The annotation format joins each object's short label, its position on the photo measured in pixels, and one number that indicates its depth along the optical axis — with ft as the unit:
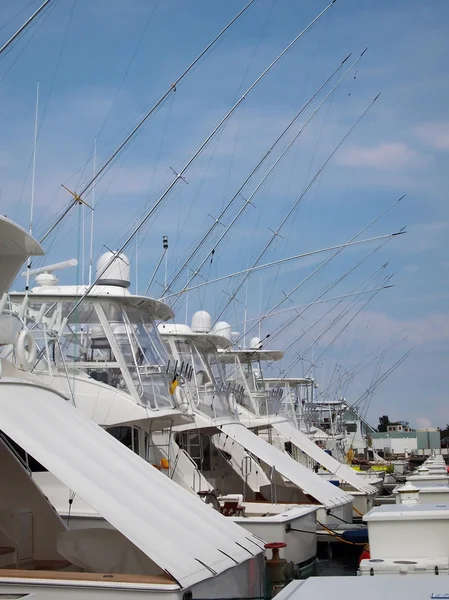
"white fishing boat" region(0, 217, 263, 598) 32.68
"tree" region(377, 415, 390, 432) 456.94
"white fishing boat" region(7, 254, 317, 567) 63.00
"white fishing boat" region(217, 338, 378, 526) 104.06
